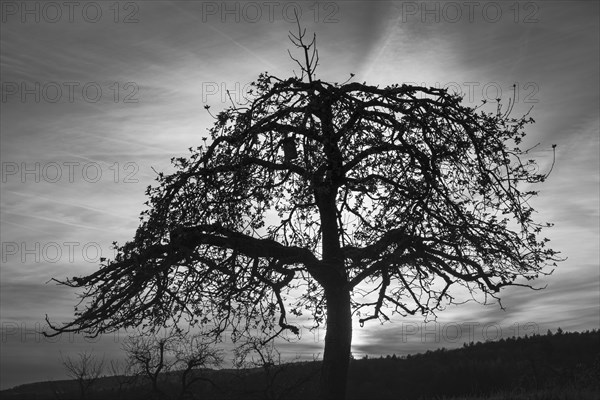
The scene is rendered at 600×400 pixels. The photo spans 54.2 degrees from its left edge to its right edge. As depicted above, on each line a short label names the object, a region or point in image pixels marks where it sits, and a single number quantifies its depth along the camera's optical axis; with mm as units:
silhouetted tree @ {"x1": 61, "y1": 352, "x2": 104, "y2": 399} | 32619
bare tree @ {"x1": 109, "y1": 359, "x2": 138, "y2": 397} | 24500
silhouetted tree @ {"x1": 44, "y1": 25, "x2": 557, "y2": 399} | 14102
